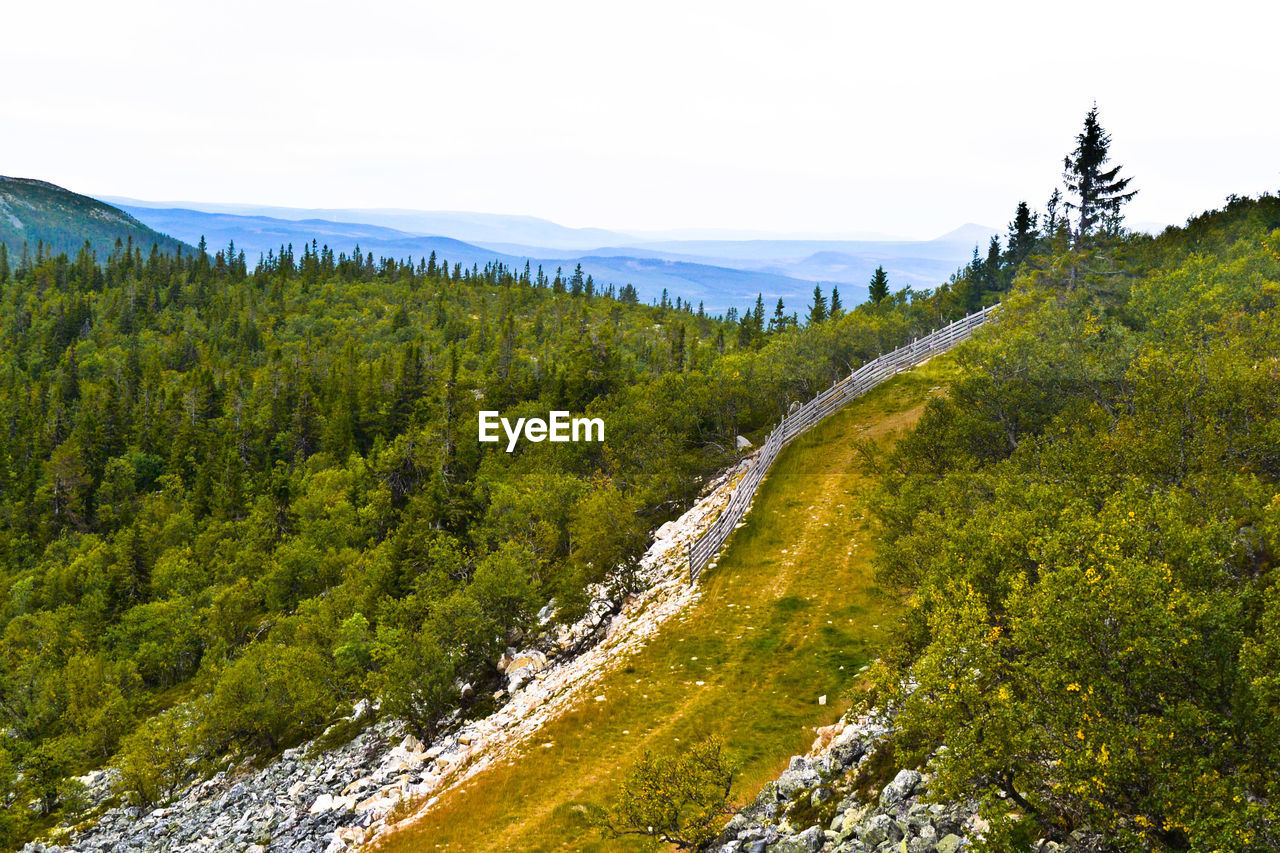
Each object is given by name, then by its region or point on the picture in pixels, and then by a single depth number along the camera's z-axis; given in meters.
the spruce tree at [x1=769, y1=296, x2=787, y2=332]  125.15
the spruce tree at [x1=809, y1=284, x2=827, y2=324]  130.98
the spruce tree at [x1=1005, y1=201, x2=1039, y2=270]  93.57
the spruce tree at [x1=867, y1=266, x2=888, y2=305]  113.25
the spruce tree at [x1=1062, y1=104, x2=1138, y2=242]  57.88
